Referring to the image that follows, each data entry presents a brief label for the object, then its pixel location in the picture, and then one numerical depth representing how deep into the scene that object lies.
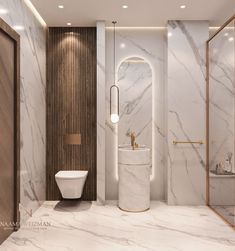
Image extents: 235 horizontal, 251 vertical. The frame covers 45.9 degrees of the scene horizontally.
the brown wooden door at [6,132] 2.55
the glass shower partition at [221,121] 3.05
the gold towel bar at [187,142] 3.86
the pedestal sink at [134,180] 3.57
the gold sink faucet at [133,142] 3.75
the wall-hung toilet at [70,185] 3.47
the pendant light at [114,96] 4.12
